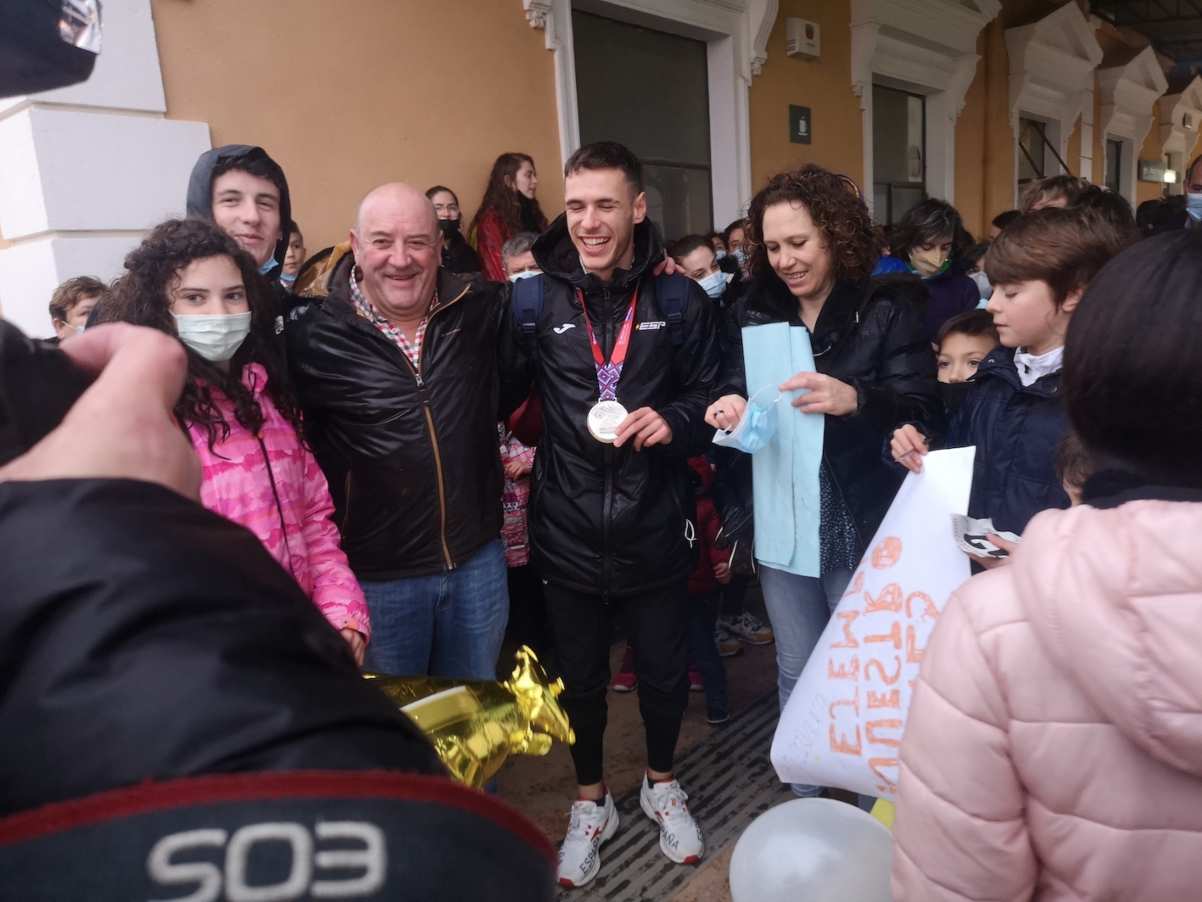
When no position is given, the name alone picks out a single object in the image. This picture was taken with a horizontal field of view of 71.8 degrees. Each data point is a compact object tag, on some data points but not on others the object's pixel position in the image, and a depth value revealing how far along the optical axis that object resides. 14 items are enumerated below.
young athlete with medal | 2.43
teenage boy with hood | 2.47
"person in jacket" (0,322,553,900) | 0.43
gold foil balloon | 1.41
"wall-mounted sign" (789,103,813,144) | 7.84
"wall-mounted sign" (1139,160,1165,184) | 16.48
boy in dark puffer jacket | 2.03
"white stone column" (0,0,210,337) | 3.40
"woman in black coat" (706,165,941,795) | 2.41
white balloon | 1.68
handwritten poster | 1.93
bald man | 2.25
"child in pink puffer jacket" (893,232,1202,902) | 0.86
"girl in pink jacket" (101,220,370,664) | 1.83
